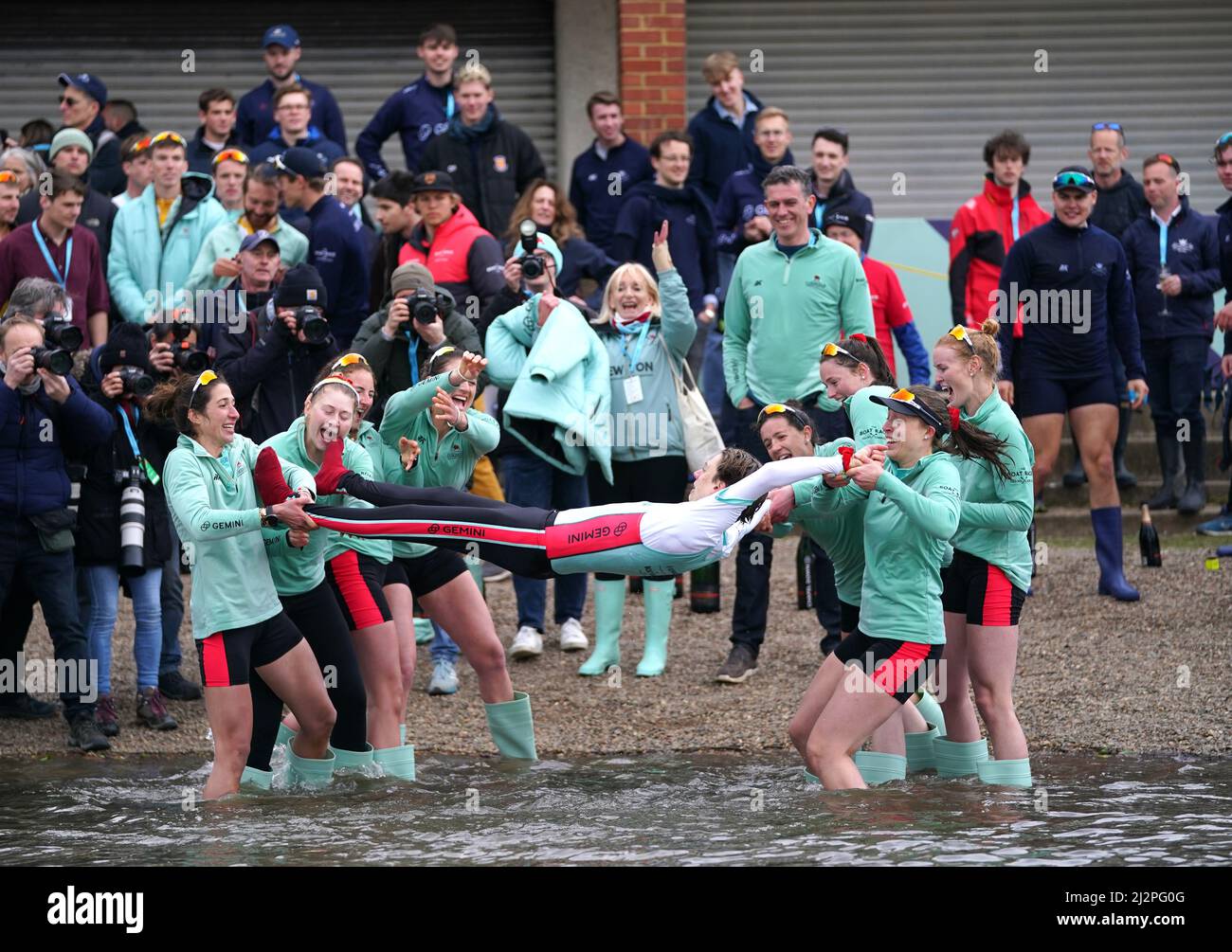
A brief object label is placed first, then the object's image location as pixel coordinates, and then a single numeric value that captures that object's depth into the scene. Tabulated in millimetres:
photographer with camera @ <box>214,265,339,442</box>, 17437
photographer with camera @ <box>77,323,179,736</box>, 17719
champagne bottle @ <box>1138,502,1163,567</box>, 22016
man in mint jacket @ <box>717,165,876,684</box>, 18797
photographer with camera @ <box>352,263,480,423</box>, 17547
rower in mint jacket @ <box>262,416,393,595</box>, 14625
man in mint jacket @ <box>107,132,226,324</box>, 21172
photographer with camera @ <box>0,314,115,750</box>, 16937
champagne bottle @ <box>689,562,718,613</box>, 21344
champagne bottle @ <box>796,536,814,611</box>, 20469
